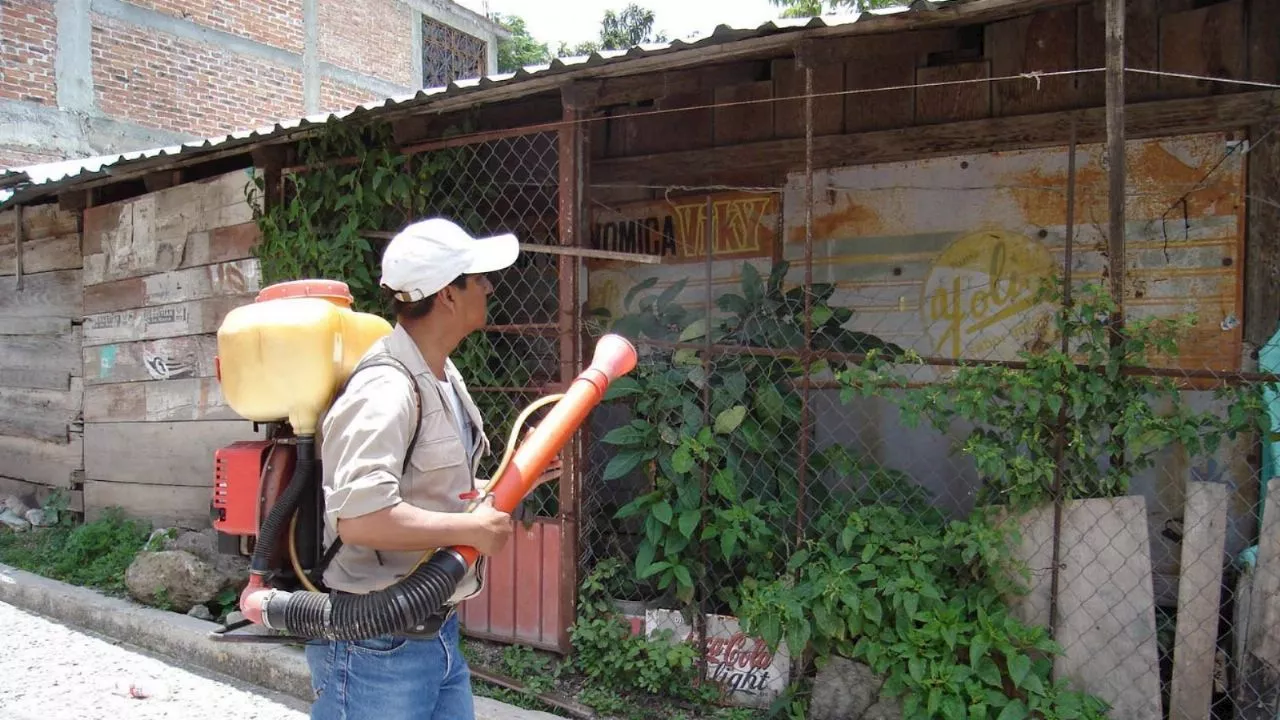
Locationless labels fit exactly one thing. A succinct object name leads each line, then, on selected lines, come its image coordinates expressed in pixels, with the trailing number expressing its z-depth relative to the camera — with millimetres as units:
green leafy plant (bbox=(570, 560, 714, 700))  3686
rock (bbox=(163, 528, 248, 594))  5219
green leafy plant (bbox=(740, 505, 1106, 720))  3041
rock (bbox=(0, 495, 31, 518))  7152
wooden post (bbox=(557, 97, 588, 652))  3973
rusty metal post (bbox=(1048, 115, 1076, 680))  3143
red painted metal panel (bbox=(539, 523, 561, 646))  4023
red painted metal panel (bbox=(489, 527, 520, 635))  4156
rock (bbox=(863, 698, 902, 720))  3250
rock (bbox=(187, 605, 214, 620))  5027
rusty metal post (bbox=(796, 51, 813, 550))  3422
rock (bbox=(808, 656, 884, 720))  3305
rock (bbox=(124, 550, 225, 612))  5105
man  1729
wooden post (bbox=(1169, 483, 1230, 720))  3088
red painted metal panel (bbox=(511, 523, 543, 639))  4086
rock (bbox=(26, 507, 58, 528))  6820
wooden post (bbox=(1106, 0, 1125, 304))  2928
